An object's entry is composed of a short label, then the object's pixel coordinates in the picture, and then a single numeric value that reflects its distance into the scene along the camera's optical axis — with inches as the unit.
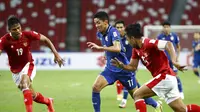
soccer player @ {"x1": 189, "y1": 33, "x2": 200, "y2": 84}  1349.7
